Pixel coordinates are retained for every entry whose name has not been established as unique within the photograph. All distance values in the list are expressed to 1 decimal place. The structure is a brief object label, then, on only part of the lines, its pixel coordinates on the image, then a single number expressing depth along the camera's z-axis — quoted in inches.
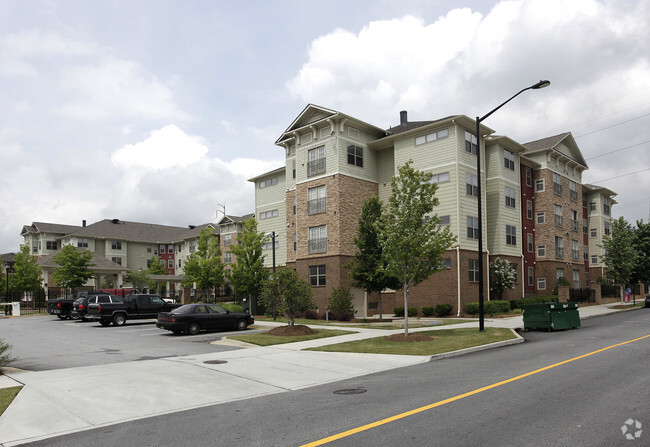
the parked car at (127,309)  1120.8
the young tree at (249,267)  1412.4
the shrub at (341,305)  1181.1
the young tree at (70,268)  1988.2
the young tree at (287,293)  812.0
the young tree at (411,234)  717.3
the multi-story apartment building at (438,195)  1289.4
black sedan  875.4
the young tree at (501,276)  1353.3
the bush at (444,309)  1233.4
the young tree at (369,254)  1141.7
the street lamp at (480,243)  754.9
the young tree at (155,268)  2987.2
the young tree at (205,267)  1766.7
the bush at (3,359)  466.6
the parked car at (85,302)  1198.3
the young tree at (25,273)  2048.5
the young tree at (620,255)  1572.3
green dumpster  843.0
